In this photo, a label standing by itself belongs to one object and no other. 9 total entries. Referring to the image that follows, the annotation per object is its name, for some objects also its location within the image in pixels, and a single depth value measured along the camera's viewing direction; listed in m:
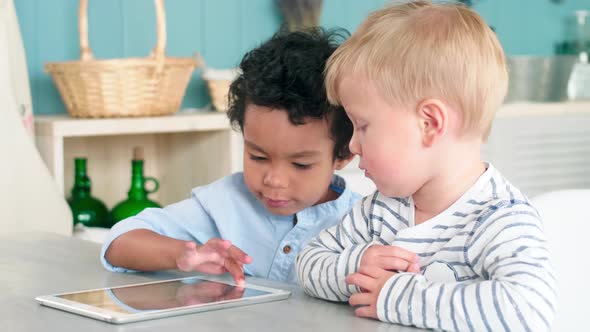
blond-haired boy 0.94
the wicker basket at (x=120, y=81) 2.43
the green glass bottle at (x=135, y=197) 2.67
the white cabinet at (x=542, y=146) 3.25
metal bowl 3.40
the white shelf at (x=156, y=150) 2.53
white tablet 0.93
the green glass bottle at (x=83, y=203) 2.61
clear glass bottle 3.71
